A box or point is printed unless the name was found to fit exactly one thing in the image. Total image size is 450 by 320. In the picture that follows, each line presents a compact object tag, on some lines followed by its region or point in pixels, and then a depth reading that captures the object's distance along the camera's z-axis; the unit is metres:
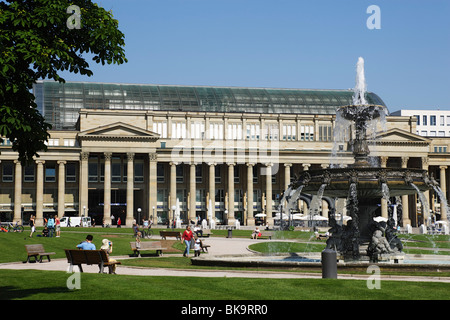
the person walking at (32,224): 57.82
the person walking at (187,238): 39.41
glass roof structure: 117.44
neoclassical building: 107.50
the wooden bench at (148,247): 39.59
